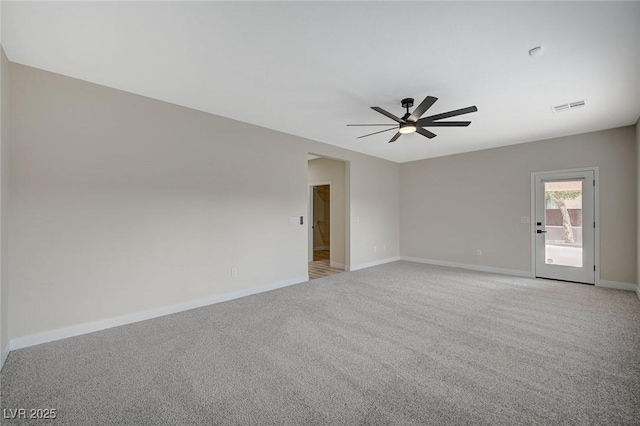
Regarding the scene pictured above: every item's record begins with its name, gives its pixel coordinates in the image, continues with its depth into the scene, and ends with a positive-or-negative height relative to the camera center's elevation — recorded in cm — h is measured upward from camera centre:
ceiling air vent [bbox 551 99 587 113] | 346 +142
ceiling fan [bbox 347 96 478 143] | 292 +111
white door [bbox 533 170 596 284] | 477 -27
